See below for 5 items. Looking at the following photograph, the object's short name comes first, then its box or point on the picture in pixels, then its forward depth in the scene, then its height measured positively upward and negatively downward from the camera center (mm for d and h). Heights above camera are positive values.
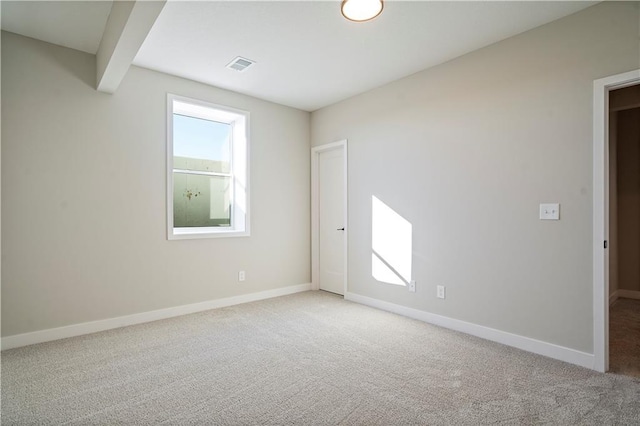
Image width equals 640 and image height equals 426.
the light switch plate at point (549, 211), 2707 +28
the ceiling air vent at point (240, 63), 3370 +1589
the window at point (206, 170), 3990 +587
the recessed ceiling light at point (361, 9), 2391 +1527
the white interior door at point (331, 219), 4805 -66
